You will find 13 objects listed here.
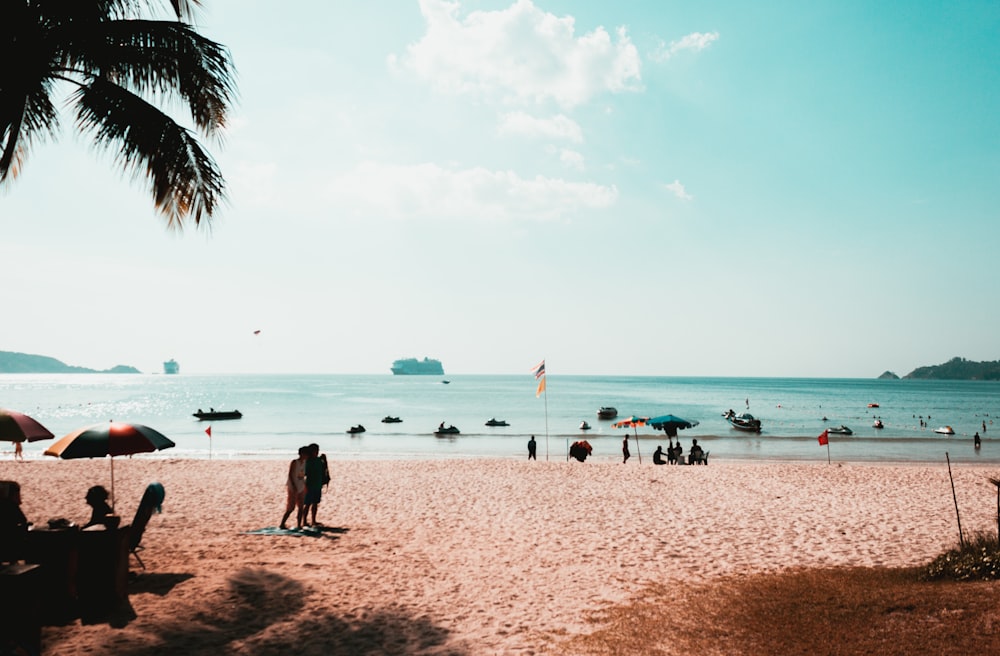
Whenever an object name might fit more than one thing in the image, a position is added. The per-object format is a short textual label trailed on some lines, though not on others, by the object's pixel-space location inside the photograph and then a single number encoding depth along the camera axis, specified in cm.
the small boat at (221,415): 6331
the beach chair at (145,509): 744
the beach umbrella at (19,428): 758
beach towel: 1055
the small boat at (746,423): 5118
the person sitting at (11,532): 627
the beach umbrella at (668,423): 2345
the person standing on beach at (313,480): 1095
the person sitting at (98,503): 692
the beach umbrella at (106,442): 726
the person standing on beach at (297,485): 1076
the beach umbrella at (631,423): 2569
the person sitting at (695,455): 2598
